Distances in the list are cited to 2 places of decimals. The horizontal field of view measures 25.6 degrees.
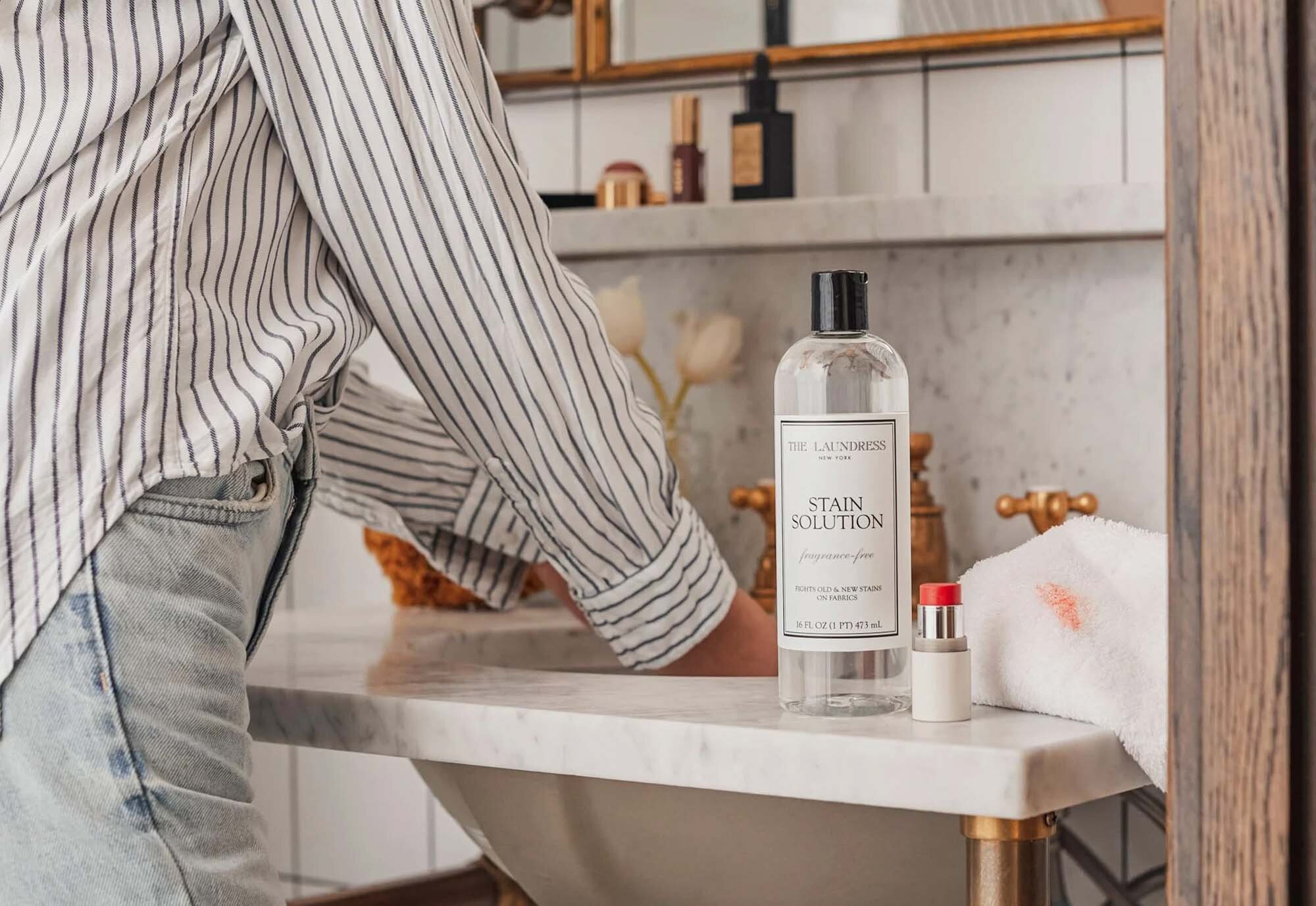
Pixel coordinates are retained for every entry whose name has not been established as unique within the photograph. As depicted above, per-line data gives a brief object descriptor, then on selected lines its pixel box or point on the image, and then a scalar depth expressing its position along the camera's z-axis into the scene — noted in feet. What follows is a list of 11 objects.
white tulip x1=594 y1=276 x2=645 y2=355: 6.40
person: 4.15
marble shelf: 5.94
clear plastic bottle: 4.40
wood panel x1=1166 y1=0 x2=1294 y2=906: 3.69
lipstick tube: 4.37
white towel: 4.38
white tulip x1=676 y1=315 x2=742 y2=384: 6.46
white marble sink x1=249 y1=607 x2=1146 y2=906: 4.27
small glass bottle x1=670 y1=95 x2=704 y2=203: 6.39
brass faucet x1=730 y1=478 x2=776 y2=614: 6.17
